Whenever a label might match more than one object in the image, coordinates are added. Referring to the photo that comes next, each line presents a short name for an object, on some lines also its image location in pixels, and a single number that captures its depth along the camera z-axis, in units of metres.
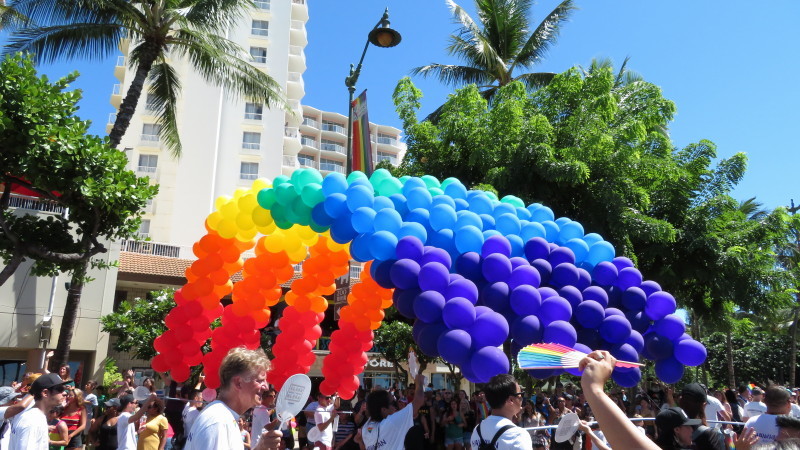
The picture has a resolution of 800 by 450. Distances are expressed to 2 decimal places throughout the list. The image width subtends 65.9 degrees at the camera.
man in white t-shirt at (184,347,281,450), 2.99
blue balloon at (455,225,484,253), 6.92
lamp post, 11.66
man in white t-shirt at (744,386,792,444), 5.44
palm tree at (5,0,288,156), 12.66
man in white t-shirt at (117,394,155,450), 7.45
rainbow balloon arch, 6.23
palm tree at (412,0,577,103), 18.97
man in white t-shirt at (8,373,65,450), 4.70
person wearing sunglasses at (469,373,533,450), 4.12
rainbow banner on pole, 12.07
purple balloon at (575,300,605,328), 6.55
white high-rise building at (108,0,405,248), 40.56
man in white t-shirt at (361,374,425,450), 5.77
